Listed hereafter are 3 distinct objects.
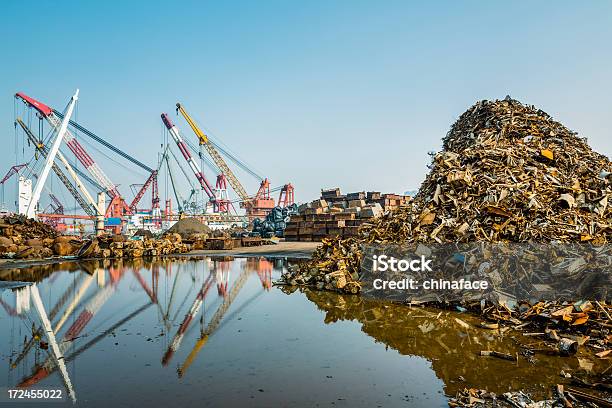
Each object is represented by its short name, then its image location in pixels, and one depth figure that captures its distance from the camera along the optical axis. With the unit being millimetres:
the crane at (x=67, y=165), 53350
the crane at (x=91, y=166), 70312
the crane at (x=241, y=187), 81625
